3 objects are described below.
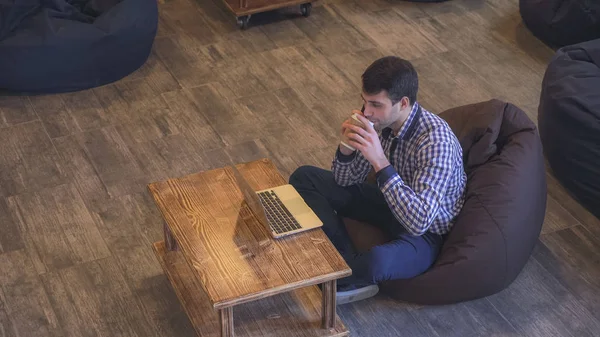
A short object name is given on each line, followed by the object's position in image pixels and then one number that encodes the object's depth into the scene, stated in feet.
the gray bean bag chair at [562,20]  14.98
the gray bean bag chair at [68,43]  13.38
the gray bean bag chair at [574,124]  11.59
